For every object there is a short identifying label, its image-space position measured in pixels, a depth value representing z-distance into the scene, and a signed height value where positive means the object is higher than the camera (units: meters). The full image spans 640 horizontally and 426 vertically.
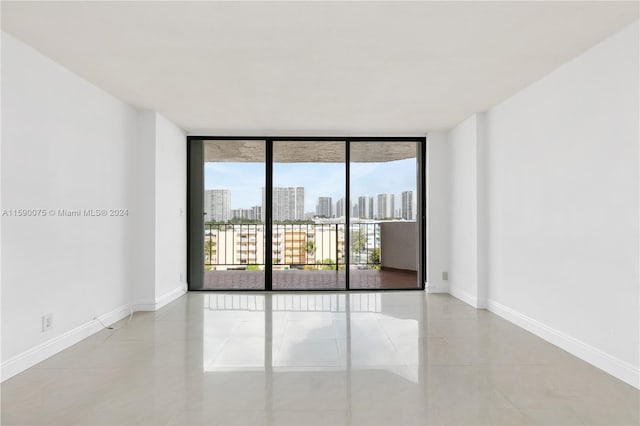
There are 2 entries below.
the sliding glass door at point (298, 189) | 5.68 +0.43
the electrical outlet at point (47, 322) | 2.95 -0.82
